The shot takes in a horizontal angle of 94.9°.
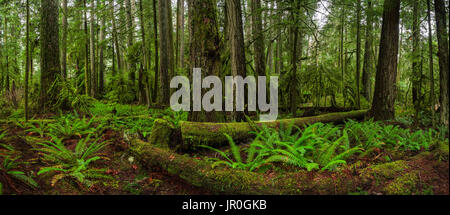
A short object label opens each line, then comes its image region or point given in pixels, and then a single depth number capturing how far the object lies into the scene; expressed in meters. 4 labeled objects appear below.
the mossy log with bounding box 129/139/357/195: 2.20
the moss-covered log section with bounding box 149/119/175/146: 4.06
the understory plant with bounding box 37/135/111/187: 2.67
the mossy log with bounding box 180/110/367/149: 4.14
